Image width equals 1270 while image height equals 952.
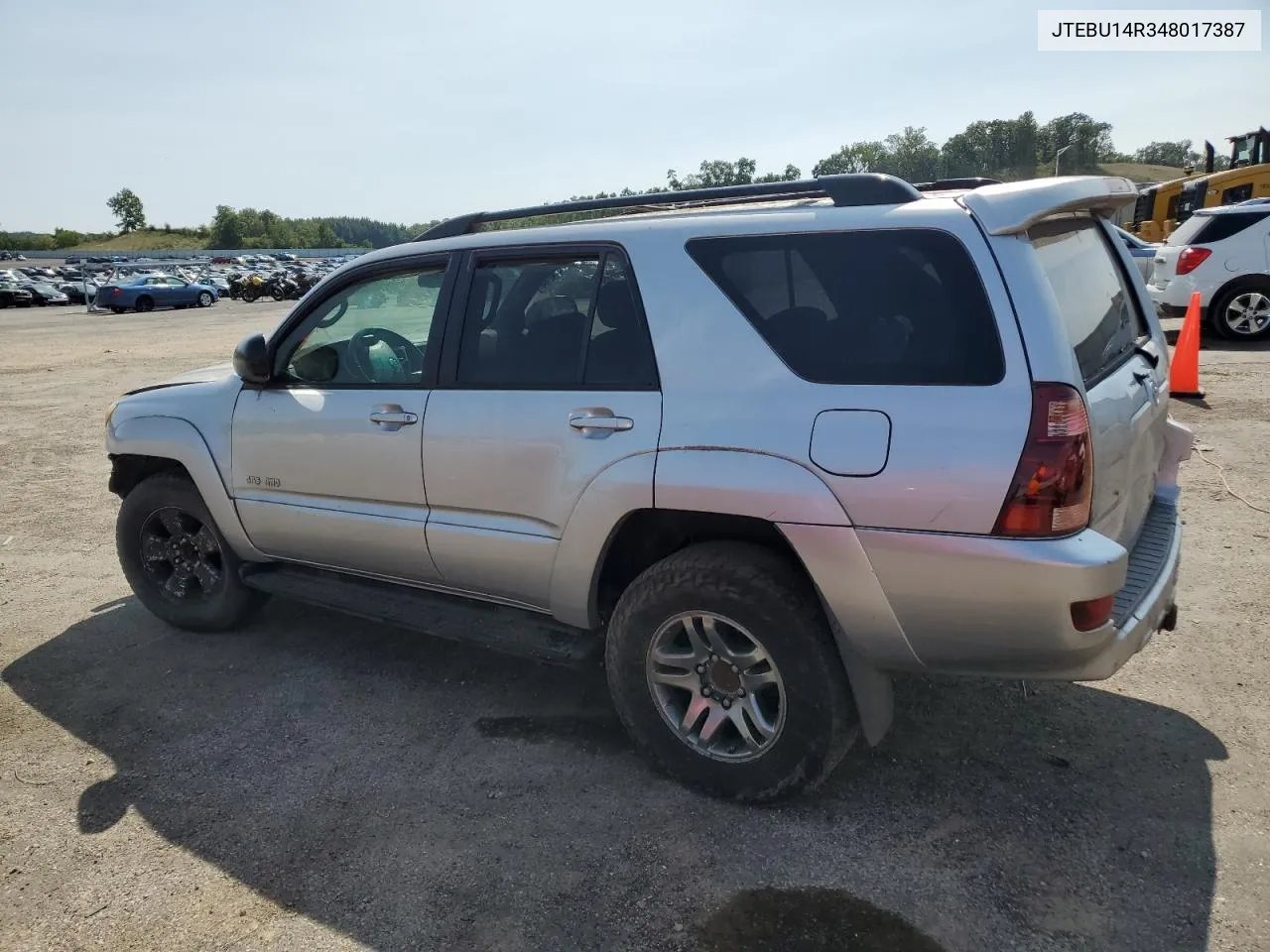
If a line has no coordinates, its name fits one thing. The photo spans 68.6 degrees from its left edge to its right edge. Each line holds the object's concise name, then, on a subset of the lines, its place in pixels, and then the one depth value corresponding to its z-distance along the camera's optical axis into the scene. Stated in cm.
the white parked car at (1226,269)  1188
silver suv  251
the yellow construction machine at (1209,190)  1973
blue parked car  3656
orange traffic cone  904
